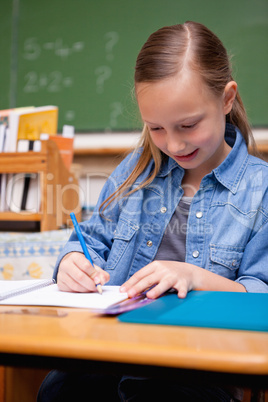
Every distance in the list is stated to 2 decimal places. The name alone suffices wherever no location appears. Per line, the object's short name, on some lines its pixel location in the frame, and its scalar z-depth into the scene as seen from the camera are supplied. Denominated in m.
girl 0.85
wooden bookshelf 2.09
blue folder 0.44
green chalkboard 2.63
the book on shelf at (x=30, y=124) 2.21
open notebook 0.59
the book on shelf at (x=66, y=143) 2.27
